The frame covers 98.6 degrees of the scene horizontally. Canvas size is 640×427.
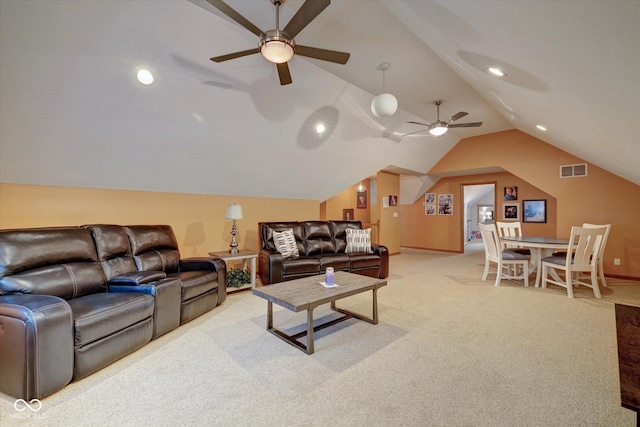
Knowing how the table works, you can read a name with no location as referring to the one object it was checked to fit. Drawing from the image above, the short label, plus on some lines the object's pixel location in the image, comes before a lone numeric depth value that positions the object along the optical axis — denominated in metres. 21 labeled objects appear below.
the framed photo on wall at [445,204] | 8.00
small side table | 3.91
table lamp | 4.11
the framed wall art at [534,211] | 6.61
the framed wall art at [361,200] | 8.21
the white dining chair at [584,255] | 3.66
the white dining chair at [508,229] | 5.16
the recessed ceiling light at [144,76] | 2.72
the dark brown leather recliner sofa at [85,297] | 1.67
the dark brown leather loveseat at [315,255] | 3.98
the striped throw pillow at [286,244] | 4.31
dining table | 3.97
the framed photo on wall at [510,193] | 7.03
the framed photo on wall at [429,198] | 8.34
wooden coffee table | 2.29
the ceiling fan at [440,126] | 4.41
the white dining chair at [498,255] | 4.31
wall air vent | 5.33
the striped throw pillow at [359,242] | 4.80
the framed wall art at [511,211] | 7.00
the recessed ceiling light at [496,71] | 2.62
